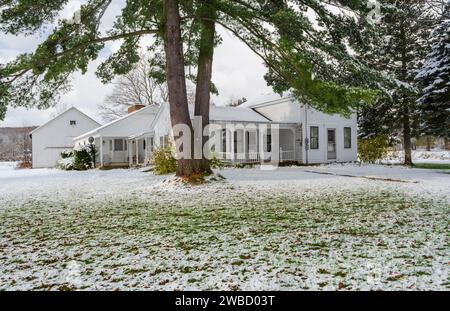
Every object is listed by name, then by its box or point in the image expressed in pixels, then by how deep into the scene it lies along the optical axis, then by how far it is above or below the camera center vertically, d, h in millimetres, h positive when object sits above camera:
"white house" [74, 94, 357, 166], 21500 +1401
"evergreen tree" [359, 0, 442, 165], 20812 +5722
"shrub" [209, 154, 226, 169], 18155 -488
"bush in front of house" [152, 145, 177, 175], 16688 -322
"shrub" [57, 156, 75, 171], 24766 -607
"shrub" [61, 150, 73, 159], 26955 +158
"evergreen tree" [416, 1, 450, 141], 18188 +3751
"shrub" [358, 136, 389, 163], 22844 +231
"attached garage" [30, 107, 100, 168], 34594 +2338
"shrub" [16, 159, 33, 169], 34812 -900
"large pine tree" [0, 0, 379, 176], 9758 +3571
